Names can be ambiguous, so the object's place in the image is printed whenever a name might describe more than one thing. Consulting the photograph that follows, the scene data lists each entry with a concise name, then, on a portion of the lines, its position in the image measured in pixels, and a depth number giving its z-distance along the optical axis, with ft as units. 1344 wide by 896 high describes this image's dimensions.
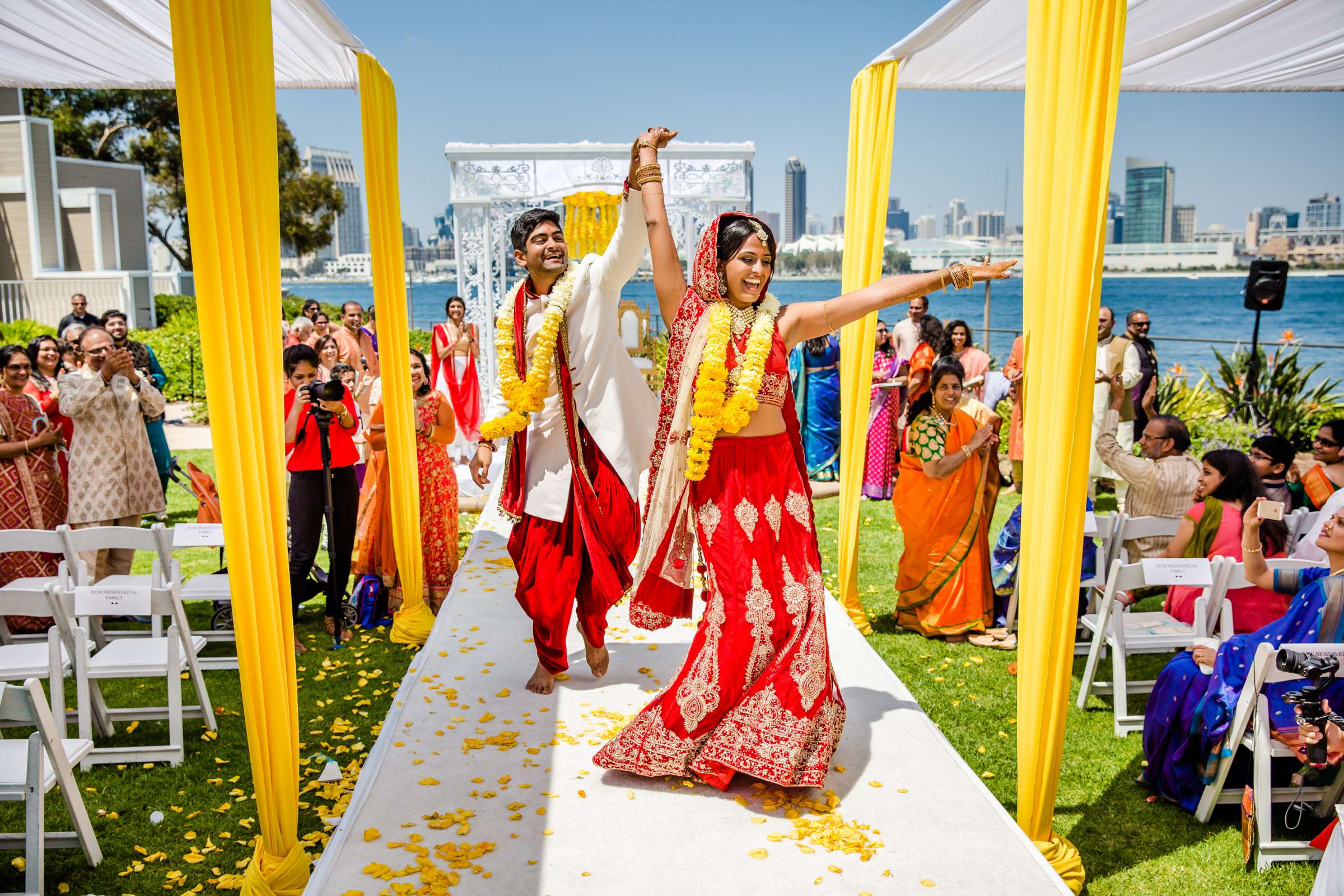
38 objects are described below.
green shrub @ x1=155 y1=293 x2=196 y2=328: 81.15
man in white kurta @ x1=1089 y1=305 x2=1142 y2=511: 28.17
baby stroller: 18.43
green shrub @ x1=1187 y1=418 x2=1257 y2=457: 29.01
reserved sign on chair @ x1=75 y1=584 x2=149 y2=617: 13.67
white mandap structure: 40.47
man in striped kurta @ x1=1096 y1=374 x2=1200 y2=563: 18.24
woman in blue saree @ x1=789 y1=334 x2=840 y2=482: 33.68
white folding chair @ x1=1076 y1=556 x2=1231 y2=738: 14.48
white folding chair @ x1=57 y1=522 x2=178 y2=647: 15.66
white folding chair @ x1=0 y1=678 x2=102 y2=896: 9.74
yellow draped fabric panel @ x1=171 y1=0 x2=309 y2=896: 8.66
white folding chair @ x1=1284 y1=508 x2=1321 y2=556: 17.21
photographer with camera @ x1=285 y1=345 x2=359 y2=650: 18.47
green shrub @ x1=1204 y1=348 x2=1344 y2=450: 30.01
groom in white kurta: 14.60
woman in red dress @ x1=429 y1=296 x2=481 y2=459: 35.35
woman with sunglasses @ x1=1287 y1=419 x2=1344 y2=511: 18.42
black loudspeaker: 31.12
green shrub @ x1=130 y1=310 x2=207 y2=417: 51.21
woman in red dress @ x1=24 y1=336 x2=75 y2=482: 22.97
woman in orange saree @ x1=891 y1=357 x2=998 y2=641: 18.56
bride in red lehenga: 11.59
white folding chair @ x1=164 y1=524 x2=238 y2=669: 16.52
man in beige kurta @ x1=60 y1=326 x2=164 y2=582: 19.13
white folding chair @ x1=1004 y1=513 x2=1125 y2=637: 17.15
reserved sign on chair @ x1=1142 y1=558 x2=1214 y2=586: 14.29
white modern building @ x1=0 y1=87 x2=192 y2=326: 69.41
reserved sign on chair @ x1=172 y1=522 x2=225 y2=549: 16.75
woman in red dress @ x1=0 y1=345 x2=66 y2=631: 18.88
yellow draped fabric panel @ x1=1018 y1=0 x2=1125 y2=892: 9.36
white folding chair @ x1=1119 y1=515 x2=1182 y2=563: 16.99
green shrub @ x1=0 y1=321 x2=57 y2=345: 49.06
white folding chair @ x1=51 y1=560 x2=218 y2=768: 13.38
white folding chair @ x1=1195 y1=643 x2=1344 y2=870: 10.96
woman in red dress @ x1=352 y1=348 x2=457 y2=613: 20.11
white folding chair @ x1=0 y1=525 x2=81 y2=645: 15.37
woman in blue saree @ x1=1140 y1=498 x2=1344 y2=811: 11.46
